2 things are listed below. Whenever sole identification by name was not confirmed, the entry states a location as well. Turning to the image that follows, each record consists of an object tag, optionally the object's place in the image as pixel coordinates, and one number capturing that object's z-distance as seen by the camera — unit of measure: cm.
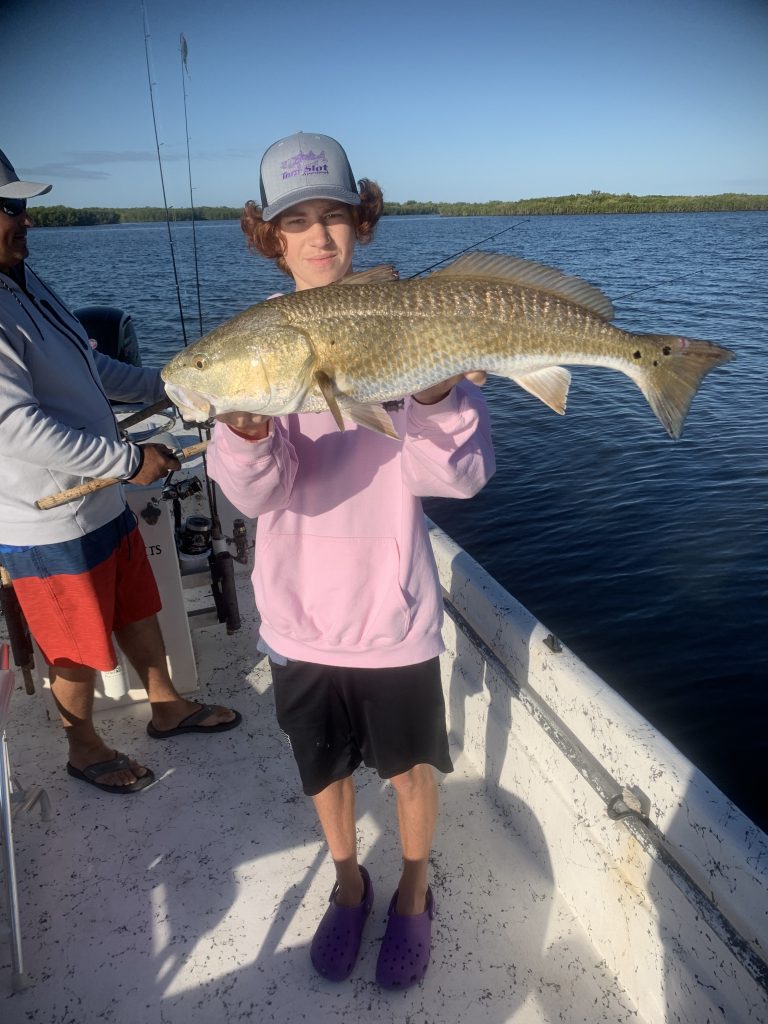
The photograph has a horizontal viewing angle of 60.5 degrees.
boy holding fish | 193
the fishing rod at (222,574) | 411
